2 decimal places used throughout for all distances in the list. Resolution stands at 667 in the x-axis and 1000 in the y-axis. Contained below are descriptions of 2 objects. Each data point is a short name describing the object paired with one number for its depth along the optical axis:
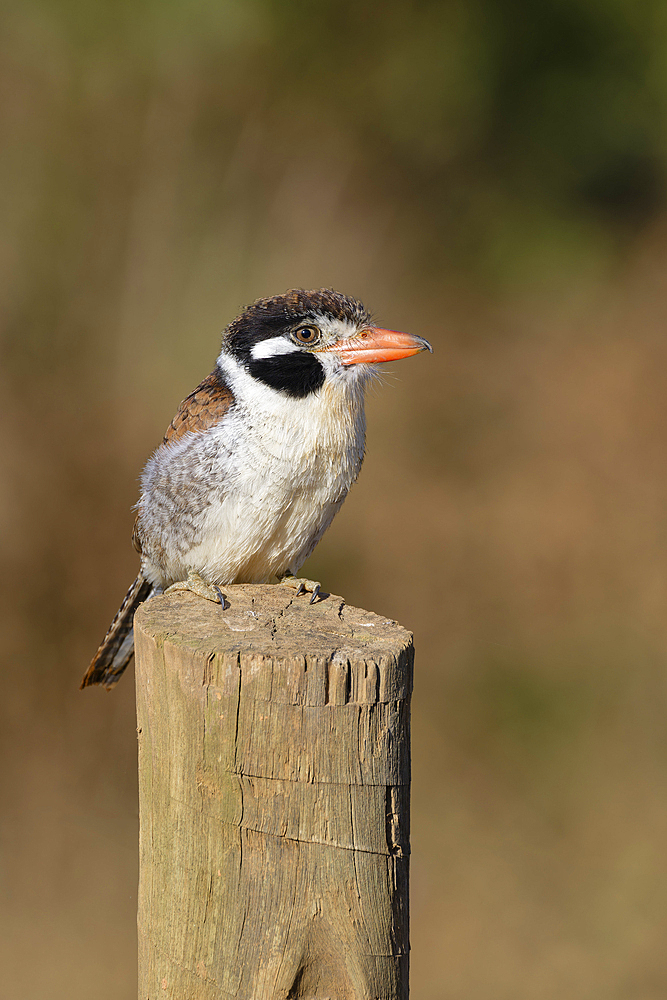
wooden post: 5.66
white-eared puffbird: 5.77
